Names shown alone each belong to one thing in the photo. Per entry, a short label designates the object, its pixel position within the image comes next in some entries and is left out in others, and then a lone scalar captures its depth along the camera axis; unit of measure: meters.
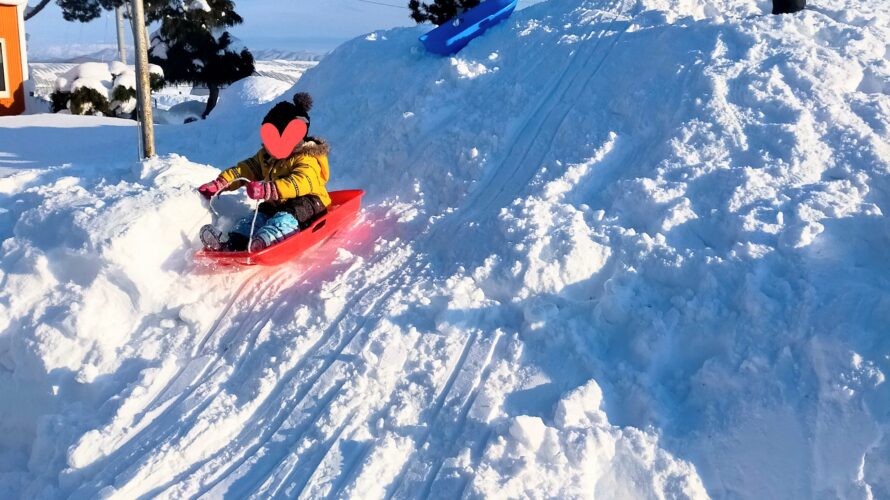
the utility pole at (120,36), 27.56
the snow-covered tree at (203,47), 22.30
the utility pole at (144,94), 7.96
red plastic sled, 5.06
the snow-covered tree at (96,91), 16.66
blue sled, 9.20
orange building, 14.80
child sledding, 5.26
